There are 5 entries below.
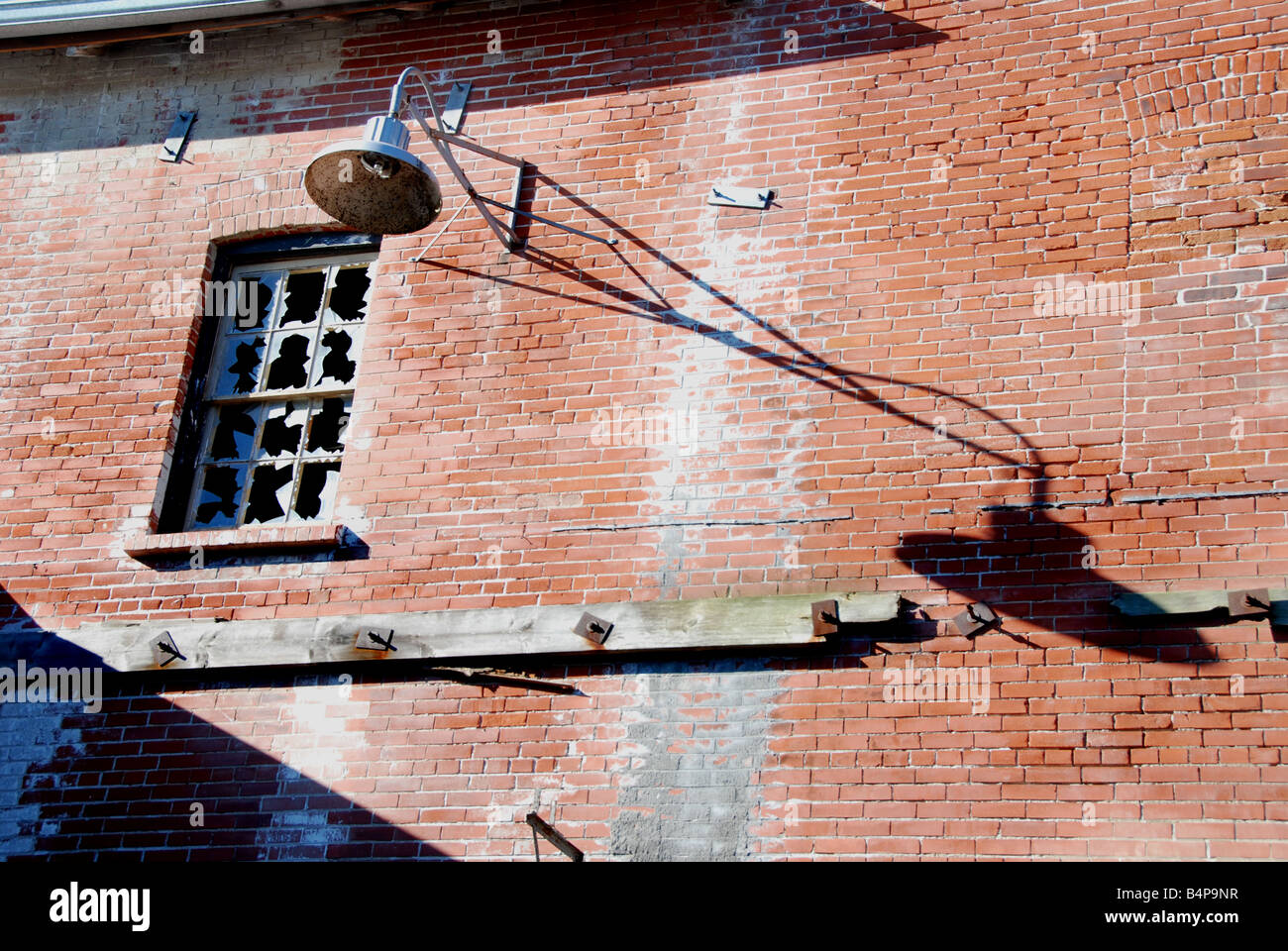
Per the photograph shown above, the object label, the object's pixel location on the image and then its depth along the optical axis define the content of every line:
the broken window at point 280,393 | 8.16
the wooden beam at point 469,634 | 6.84
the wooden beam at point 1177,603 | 6.26
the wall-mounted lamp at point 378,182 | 6.80
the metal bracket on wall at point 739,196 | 7.93
